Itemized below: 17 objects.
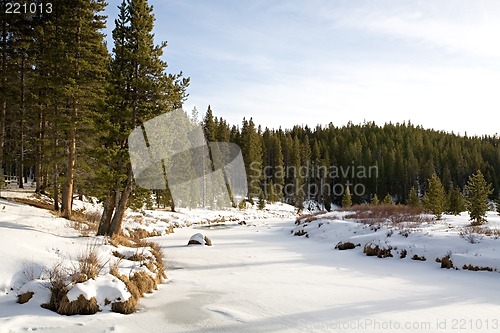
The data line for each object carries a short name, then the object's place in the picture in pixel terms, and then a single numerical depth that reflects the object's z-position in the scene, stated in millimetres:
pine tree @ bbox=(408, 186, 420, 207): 53297
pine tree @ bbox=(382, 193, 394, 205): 55725
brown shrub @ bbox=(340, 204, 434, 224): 24886
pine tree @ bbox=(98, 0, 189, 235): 15438
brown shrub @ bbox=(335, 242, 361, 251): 17312
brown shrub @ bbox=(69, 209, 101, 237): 16703
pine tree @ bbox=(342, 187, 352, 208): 63212
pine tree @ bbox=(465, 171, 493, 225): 24391
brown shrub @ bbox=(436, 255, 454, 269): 12148
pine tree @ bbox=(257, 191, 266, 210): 60875
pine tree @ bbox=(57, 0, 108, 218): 18703
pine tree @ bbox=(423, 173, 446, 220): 34491
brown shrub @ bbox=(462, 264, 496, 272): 11188
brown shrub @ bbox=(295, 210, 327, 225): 30853
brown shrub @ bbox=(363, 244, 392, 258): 14766
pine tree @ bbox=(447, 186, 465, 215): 44125
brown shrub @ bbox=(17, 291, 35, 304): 6699
